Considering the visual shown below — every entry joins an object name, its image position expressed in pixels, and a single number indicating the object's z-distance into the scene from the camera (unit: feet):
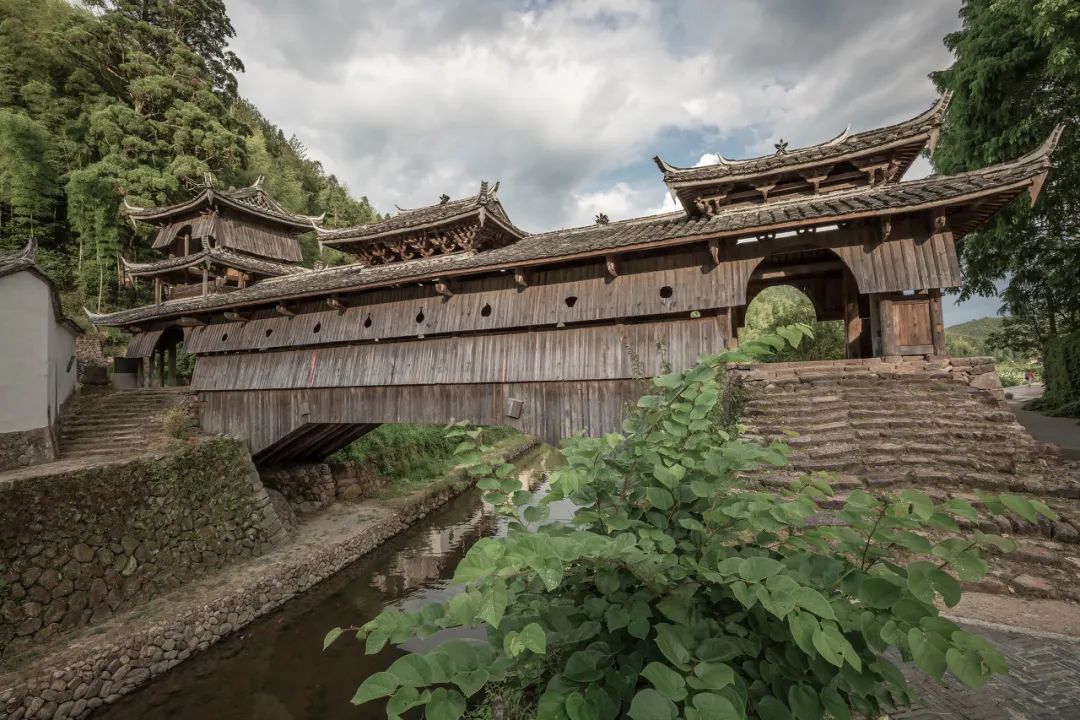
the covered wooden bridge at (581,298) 24.48
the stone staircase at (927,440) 14.39
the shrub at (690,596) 4.02
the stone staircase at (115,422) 37.22
